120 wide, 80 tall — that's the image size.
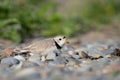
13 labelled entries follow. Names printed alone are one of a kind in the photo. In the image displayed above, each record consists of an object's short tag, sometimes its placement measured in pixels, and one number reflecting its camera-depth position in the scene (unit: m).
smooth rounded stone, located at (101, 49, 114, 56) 7.54
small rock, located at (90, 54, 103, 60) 7.05
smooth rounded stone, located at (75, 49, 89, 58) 7.20
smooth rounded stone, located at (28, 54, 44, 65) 6.23
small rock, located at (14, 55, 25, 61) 6.39
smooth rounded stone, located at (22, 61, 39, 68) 5.82
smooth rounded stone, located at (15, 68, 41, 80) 5.02
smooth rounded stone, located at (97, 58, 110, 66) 6.22
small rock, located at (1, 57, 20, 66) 6.12
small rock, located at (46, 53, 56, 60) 6.50
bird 6.97
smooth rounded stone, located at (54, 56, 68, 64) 6.34
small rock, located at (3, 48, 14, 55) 6.97
